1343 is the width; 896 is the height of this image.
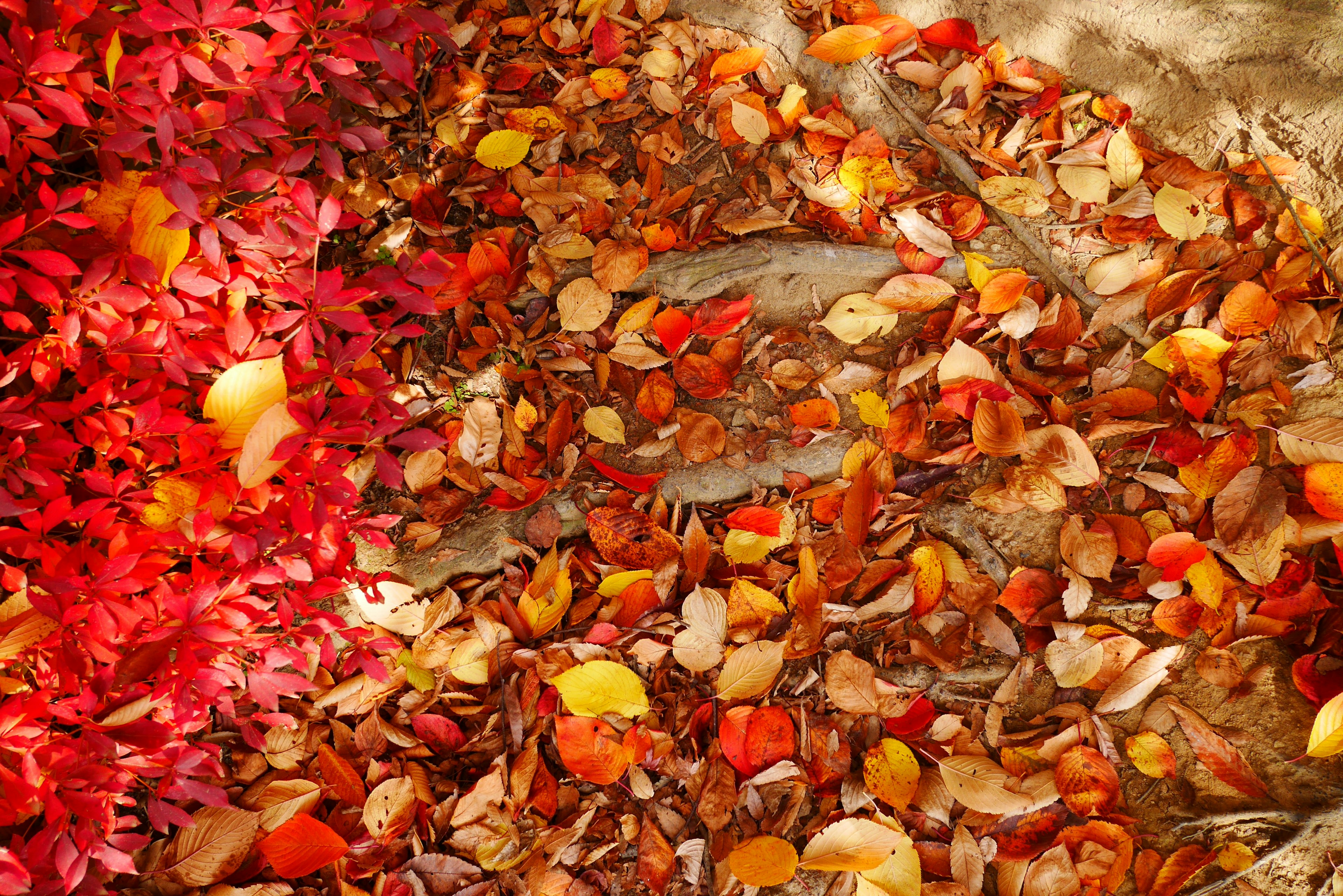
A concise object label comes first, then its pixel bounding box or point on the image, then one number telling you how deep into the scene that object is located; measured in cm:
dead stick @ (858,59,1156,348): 154
